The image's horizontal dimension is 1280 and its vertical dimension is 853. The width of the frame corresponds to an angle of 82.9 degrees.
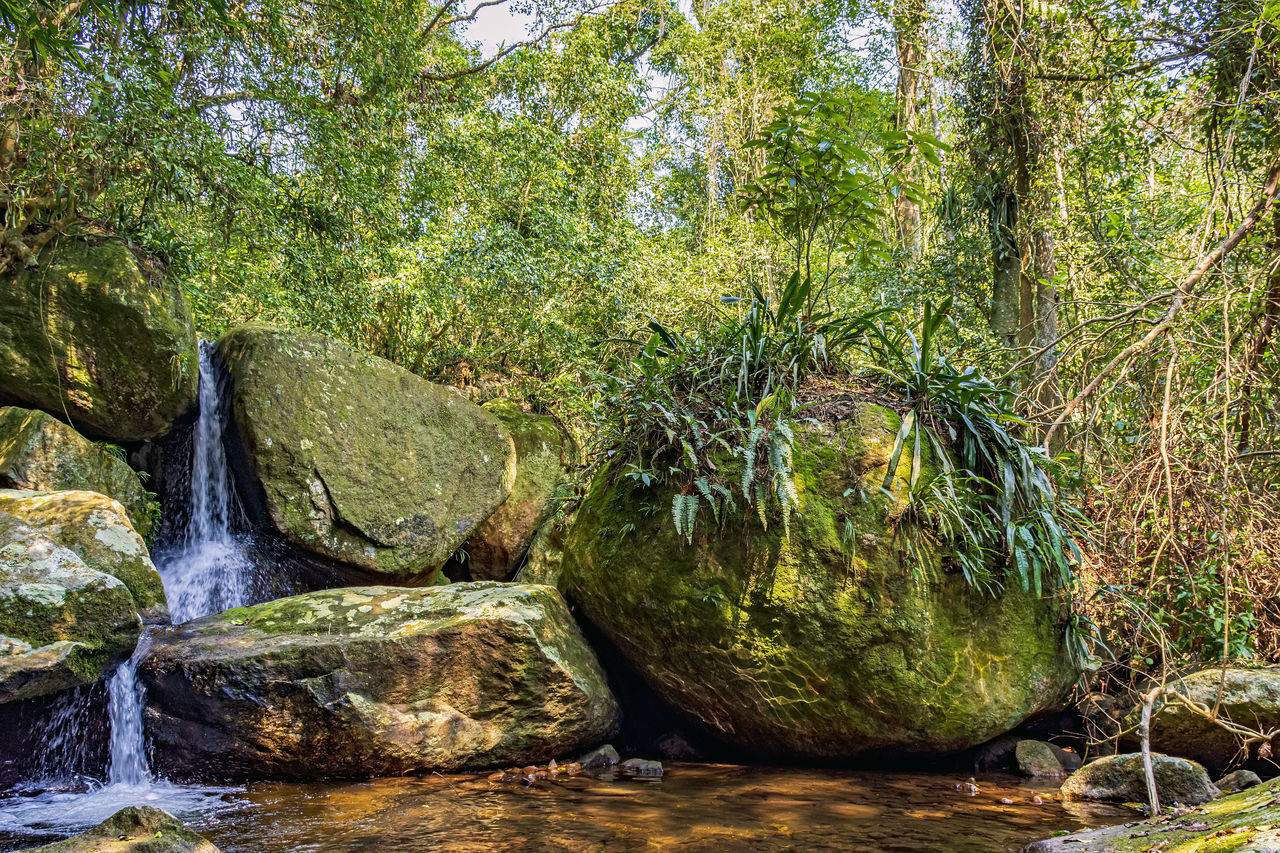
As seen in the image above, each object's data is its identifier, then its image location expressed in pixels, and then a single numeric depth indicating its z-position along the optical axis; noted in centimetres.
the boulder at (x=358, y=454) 614
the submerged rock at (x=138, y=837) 232
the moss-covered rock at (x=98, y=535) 426
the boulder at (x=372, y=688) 394
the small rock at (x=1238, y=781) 353
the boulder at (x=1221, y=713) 397
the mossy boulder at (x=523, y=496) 758
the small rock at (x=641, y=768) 427
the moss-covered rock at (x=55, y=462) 522
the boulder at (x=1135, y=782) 336
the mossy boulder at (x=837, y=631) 415
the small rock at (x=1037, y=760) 428
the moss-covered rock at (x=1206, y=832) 151
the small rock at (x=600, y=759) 440
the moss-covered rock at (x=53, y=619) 358
